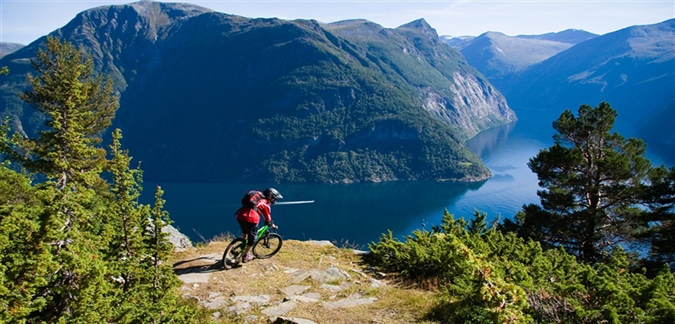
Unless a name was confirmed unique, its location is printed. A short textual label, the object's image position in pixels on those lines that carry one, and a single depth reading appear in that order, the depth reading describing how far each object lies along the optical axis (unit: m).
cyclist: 10.42
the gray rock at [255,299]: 8.55
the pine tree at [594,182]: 21.23
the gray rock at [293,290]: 9.28
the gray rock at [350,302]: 8.45
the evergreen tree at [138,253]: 5.52
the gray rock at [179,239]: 13.75
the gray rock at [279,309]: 7.89
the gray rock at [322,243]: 15.00
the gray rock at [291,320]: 7.36
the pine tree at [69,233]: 4.79
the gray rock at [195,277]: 9.69
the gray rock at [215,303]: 8.31
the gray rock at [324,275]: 10.27
